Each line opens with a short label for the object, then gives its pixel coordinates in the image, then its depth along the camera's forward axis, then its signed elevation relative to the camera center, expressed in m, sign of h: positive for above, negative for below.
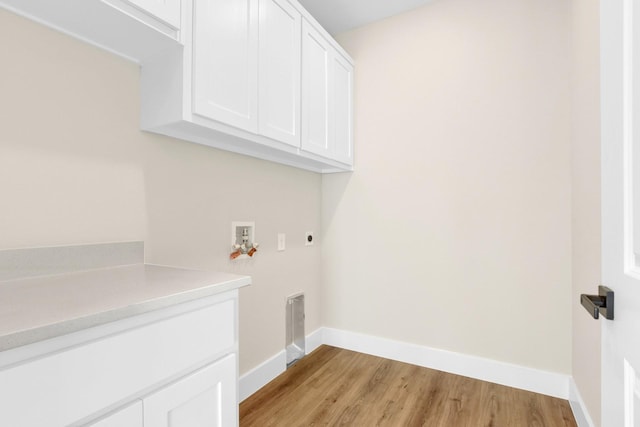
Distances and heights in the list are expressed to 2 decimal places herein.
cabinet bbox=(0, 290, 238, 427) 0.54 -0.34
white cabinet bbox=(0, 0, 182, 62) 0.95 +0.65
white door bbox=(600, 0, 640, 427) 0.53 +0.03
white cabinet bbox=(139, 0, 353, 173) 1.19 +0.62
